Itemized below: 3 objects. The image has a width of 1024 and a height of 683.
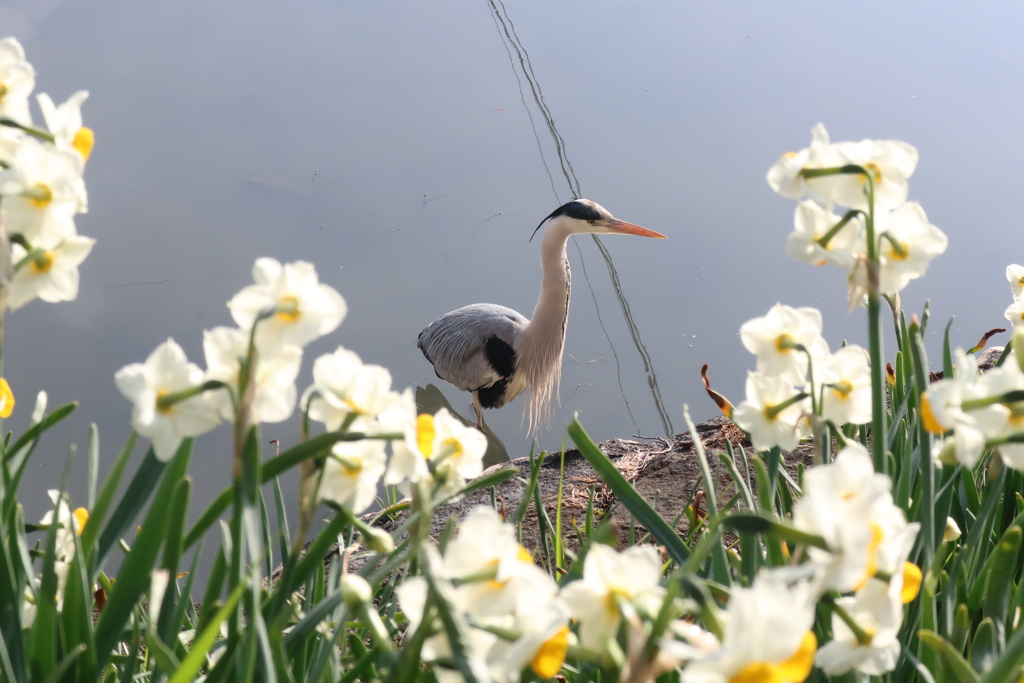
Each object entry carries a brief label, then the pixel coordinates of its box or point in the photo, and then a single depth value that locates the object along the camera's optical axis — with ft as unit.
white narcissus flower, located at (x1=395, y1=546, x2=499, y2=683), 10.36
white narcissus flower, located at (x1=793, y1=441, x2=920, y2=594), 8.66
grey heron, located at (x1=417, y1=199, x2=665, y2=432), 28.43
